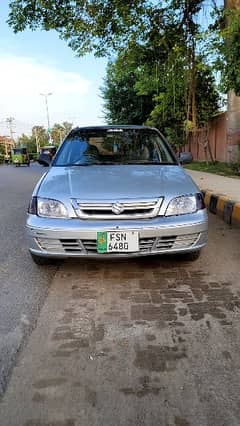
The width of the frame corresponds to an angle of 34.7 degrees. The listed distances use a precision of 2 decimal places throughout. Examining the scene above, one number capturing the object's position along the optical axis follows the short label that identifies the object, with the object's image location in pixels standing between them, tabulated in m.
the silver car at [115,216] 3.34
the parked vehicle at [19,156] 40.78
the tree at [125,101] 26.53
